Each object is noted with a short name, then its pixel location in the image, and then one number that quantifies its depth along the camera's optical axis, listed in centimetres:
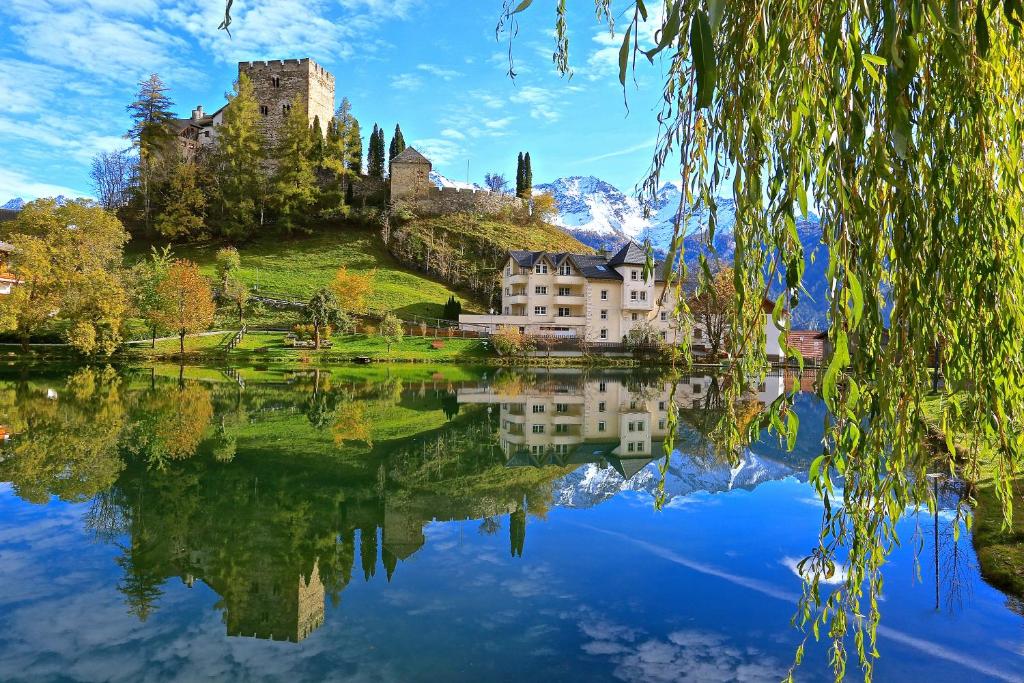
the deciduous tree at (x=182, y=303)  4334
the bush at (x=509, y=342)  5153
